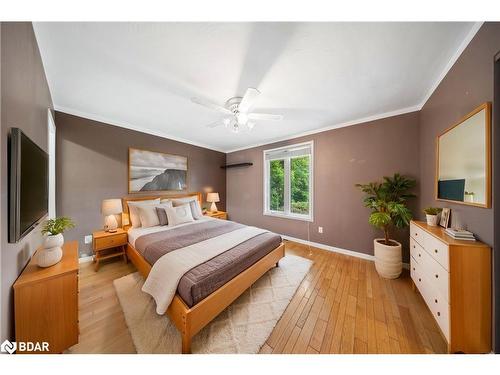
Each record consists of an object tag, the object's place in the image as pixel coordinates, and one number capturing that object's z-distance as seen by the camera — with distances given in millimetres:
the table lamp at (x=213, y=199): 4160
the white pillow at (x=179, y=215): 2875
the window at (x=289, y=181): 3500
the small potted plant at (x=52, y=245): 1162
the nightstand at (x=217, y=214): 4034
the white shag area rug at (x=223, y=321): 1287
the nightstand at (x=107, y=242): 2338
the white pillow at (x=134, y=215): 2793
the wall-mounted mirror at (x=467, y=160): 1148
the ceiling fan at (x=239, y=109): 1638
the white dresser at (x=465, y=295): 1119
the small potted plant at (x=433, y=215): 1693
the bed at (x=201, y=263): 1306
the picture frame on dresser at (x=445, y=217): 1555
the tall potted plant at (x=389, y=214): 2146
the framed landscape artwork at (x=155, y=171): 3092
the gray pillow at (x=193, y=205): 3387
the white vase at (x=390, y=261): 2152
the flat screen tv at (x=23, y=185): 881
